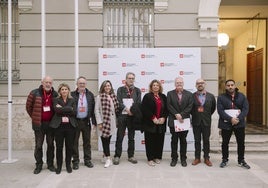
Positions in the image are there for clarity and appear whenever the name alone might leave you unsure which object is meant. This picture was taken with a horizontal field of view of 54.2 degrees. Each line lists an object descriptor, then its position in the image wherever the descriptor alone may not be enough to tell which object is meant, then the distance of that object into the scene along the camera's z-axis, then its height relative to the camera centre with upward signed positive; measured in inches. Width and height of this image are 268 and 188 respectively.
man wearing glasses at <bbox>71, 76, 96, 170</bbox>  216.7 -24.8
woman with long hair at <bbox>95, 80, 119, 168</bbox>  218.2 -21.8
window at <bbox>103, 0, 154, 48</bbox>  282.0 +68.0
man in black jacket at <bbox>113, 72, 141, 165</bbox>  227.1 -22.7
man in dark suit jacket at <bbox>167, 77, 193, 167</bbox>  221.7 -19.4
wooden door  388.4 +2.4
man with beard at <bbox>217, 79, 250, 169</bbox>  215.5 -23.5
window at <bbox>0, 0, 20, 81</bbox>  281.8 +51.6
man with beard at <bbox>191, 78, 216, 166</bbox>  224.5 -24.6
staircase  268.0 -61.2
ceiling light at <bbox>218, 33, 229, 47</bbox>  326.0 +60.3
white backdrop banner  265.5 +24.6
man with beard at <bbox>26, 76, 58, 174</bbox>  204.4 -22.4
